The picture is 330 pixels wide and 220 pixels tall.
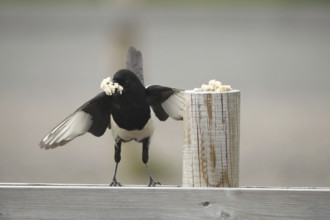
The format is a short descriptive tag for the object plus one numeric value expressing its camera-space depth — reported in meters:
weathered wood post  7.32
